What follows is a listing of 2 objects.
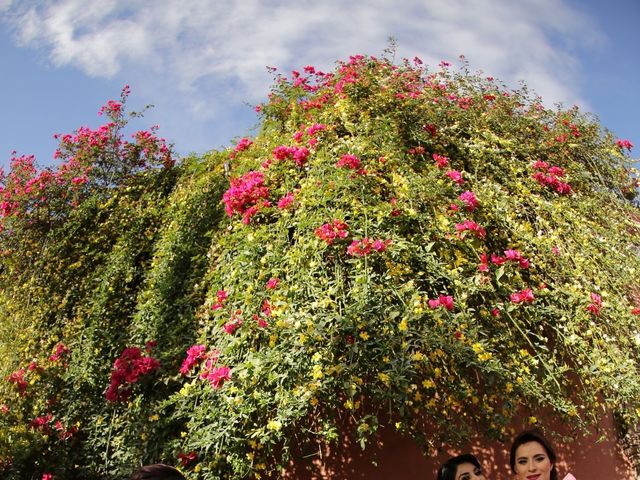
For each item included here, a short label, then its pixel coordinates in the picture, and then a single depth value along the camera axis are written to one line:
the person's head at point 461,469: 2.60
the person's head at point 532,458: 2.54
